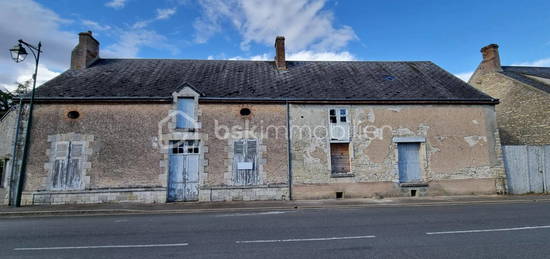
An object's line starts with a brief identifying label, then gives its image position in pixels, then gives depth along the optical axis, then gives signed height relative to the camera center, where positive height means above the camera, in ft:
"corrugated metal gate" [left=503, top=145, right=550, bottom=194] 42.60 +0.34
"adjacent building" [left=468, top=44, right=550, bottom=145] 49.67 +13.81
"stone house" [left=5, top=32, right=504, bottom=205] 38.06 +4.40
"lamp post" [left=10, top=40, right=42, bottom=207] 33.91 +5.21
